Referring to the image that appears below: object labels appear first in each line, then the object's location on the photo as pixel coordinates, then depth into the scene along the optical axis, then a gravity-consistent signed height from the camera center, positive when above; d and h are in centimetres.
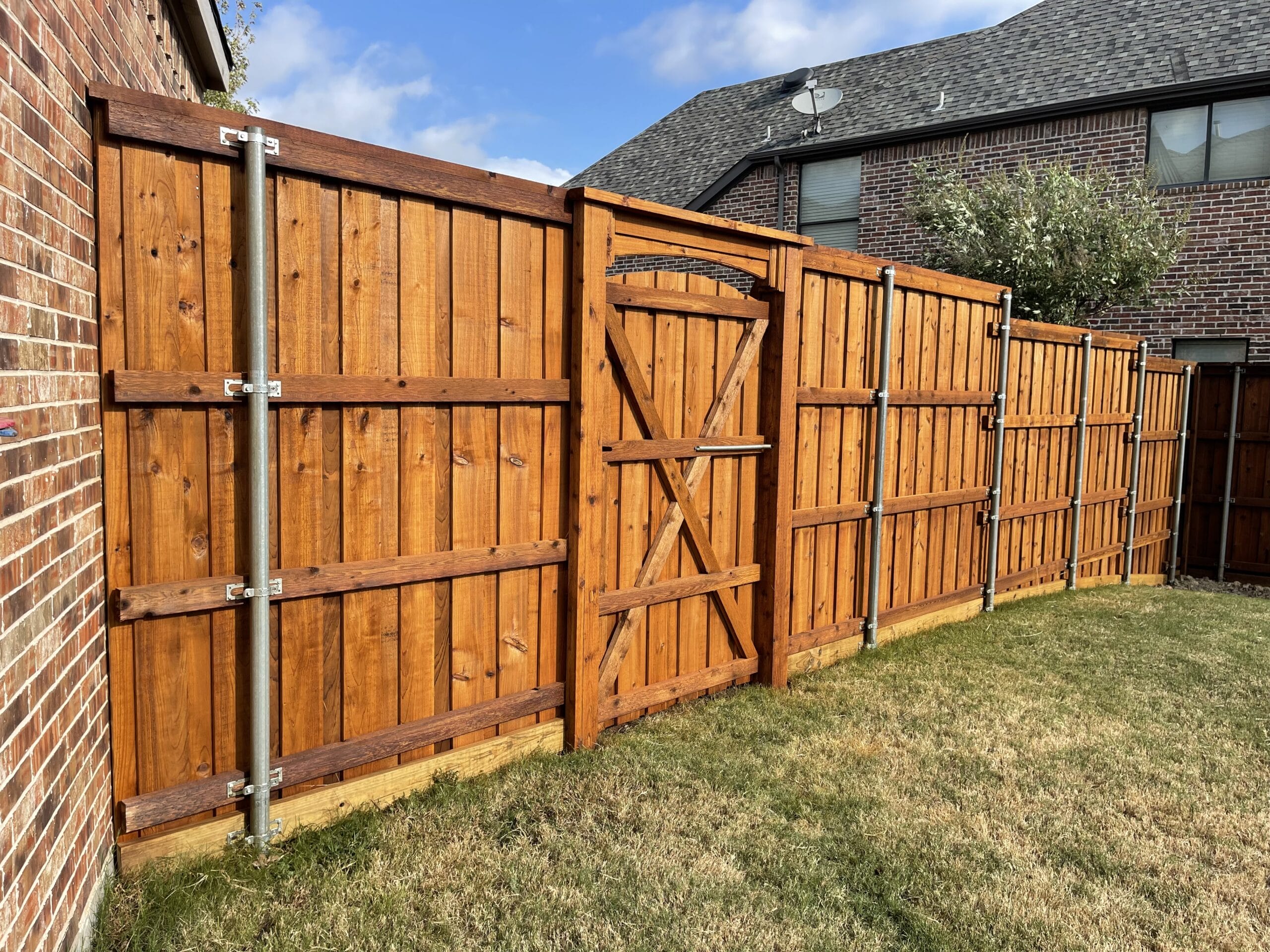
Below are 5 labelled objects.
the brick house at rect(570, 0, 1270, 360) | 1192 +412
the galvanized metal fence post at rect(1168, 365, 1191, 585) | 1040 -101
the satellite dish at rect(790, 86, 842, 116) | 1539 +512
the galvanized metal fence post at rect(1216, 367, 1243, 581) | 1020 -76
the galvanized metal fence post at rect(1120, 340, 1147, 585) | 938 -60
